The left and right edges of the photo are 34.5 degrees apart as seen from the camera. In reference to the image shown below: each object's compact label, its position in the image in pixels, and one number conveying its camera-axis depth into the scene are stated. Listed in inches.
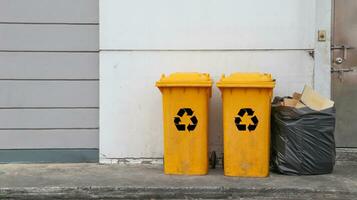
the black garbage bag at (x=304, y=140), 235.8
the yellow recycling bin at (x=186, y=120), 236.3
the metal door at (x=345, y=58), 267.3
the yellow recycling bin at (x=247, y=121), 232.5
